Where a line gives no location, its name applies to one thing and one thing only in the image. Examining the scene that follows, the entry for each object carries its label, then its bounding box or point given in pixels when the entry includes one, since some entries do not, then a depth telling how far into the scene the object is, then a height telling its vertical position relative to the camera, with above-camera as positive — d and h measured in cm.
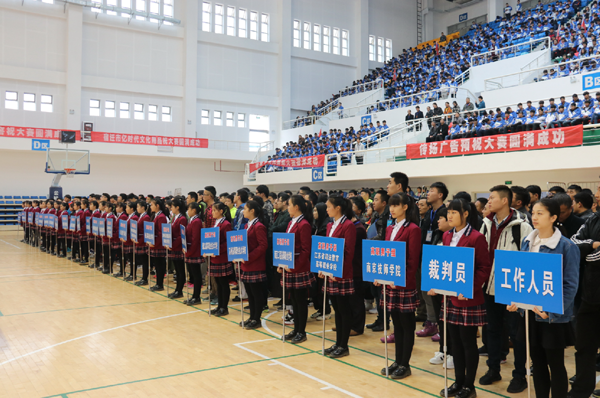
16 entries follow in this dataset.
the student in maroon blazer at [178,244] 809 -82
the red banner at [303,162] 2002 +171
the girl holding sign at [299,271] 560 -88
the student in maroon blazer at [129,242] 964 -97
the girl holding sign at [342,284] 503 -93
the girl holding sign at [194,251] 744 -86
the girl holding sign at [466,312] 385 -94
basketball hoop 2038 +110
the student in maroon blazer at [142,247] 916 -102
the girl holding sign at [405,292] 436 -88
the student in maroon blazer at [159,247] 854 -93
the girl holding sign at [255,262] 610 -85
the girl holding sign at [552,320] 325 -86
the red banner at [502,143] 1205 +172
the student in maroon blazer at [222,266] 674 -101
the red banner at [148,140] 2364 +312
